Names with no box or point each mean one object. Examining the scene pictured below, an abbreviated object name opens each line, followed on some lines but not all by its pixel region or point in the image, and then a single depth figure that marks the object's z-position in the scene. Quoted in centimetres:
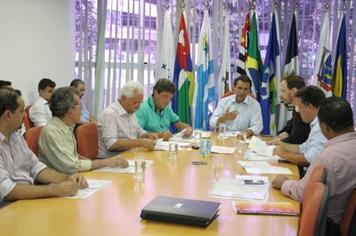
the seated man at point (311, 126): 297
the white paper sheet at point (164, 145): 358
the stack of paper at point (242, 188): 224
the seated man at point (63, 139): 264
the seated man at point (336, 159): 212
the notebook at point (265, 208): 196
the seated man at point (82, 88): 570
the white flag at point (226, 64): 586
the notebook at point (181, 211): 175
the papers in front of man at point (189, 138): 408
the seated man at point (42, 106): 520
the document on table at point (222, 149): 354
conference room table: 170
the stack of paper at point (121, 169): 271
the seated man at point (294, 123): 365
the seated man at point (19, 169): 209
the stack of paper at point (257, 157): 328
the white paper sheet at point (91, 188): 216
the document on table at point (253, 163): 303
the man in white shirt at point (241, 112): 485
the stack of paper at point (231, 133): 453
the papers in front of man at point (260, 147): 349
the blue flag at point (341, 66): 542
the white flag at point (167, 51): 596
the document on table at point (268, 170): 283
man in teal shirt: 424
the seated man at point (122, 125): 356
